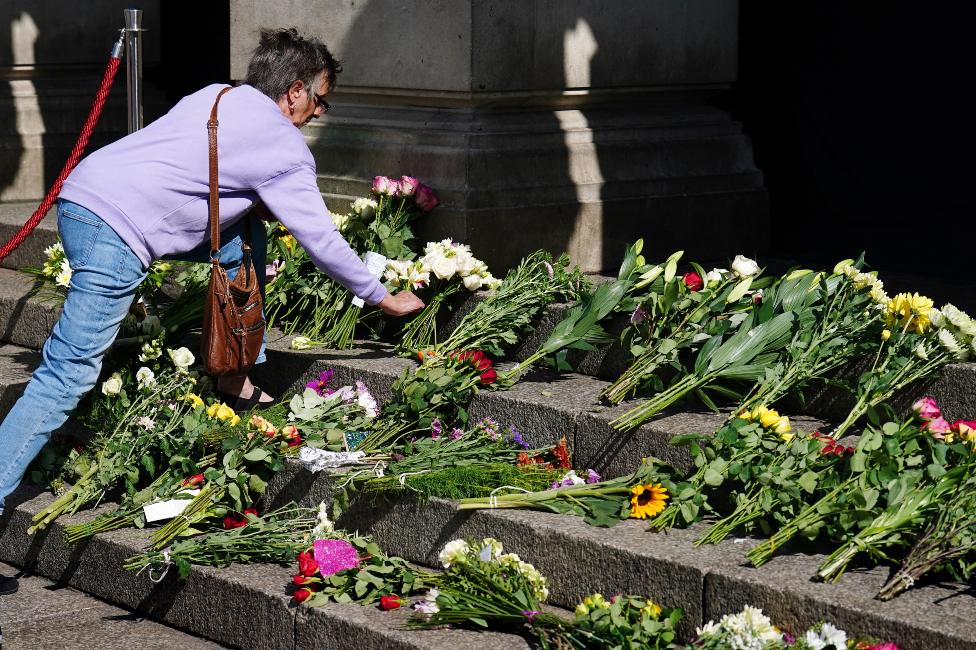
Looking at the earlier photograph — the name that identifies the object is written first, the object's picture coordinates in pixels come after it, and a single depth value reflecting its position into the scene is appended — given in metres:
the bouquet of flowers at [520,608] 7.16
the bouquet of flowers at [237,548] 8.78
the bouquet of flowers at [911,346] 8.37
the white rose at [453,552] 7.93
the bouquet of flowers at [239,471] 9.30
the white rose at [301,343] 10.99
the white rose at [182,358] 9.97
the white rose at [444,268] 10.65
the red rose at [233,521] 9.37
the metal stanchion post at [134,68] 12.09
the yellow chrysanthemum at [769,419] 8.17
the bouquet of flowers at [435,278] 10.66
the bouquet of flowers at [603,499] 8.28
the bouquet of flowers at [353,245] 11.24
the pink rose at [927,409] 7.88
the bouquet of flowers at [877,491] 7.22
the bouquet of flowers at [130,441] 9.65
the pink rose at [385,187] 11.37
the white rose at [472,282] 10.70
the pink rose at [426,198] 11.38
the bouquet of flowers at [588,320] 9.81
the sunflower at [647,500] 8.23
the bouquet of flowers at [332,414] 9.67
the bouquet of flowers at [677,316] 9.24
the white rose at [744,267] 9.45
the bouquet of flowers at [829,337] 8.71
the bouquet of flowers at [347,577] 8.18
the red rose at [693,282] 9.62
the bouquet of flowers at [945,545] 6.96
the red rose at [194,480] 9.53
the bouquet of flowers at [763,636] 6.60
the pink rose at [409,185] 11.37
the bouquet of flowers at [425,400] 9.59
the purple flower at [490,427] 9.44
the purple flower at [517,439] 9.37
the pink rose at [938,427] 7.69
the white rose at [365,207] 11.47
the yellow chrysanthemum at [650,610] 7.30
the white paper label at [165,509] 9.34
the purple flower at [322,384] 10.47
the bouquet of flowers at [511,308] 10.34
